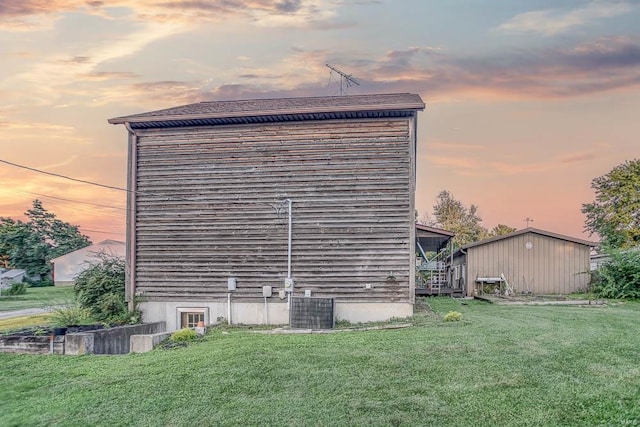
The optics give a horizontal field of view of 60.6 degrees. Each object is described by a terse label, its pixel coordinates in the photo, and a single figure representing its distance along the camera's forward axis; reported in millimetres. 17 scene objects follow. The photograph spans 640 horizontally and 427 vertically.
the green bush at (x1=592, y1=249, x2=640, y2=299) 19484
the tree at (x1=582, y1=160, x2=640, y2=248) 33688
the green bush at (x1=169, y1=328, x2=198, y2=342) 10945
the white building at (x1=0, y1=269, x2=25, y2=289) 41594
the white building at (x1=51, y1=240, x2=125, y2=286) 50031
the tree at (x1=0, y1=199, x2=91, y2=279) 53125
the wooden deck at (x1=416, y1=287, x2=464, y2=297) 24656
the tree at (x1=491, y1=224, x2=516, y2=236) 55066
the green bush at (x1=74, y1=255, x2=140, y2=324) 14781
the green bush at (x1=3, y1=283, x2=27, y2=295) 35262
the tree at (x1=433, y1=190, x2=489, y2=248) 55131
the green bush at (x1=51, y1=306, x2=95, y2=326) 13297
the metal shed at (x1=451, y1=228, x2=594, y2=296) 23750
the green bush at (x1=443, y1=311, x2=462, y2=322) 11961
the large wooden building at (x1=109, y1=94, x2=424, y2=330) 13891
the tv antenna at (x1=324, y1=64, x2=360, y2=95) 18906
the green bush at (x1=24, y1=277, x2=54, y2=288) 51984
